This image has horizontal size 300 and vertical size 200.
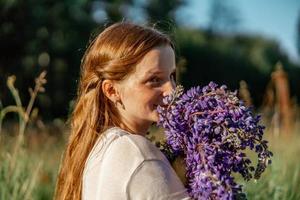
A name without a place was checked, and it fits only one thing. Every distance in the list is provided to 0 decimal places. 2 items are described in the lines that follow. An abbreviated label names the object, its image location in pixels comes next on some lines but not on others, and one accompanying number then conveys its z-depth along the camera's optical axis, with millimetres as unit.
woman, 1932
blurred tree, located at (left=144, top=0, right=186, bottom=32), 17483
